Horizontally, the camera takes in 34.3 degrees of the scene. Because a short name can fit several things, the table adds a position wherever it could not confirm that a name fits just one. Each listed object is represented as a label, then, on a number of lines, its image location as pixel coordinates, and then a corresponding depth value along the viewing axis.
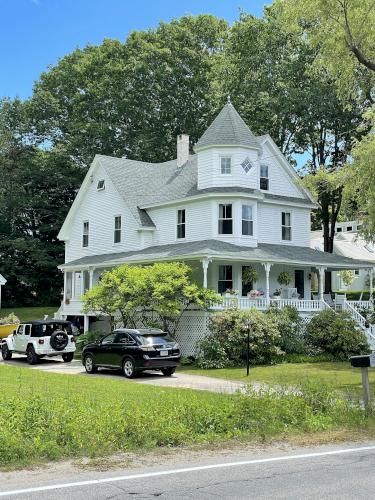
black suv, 20.02
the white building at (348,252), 60.88
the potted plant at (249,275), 30.45
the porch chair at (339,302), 31.08
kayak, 32.62
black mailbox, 11.63
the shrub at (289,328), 25.84
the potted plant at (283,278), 31.94
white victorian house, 30.47
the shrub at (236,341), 23.78
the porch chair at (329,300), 31.48
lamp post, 22.63
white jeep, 24.59
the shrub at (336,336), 25.70
